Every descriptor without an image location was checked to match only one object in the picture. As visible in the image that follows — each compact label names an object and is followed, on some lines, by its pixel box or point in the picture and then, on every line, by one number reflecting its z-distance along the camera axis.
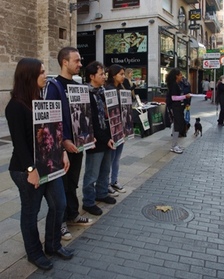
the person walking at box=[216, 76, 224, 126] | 12.45
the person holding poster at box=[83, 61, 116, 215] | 4.00
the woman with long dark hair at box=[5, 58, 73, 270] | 2.64
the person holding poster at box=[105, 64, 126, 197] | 4.64
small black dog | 10.15
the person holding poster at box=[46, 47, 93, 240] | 3.32
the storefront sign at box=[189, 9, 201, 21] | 26.61
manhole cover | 4.18
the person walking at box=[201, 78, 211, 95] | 29.48
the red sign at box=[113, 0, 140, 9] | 21.34
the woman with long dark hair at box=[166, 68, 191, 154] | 7.89
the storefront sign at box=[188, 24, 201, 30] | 25.48
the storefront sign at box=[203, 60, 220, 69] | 18.92
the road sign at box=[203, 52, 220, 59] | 19.38
